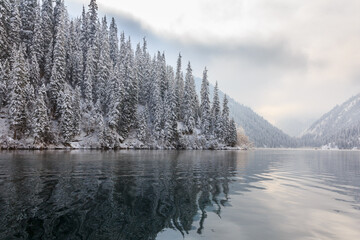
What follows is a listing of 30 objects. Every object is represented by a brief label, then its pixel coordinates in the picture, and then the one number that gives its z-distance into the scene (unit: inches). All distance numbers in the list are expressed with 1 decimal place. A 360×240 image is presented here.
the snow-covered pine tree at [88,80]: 2470.5
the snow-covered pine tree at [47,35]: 2330.7
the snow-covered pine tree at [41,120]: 1860.2
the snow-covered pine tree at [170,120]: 2883.9
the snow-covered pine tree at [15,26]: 2128.4
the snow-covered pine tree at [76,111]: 2208.5
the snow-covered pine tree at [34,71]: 2123.5
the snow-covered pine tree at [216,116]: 3309.5
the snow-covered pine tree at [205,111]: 3309.5
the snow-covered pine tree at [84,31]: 2962.6
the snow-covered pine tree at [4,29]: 1964.8
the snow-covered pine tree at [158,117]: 2848.2
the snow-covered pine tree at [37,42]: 2274.9
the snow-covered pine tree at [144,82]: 3358.8
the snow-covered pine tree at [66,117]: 2098.9
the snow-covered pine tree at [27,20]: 2345.0
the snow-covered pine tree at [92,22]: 2906.0
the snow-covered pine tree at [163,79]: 3351.4
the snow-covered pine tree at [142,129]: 2689.5
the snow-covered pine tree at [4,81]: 1852.7
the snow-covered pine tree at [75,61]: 2600.9
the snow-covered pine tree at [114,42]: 3336.6
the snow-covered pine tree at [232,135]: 3511.3
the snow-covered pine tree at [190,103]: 3192.9
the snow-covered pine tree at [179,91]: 3196.9
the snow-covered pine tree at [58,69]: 2185.0
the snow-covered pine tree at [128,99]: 2635.3
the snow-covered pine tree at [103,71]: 2650.1
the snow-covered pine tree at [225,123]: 3329.2
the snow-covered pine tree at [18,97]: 1791.3
